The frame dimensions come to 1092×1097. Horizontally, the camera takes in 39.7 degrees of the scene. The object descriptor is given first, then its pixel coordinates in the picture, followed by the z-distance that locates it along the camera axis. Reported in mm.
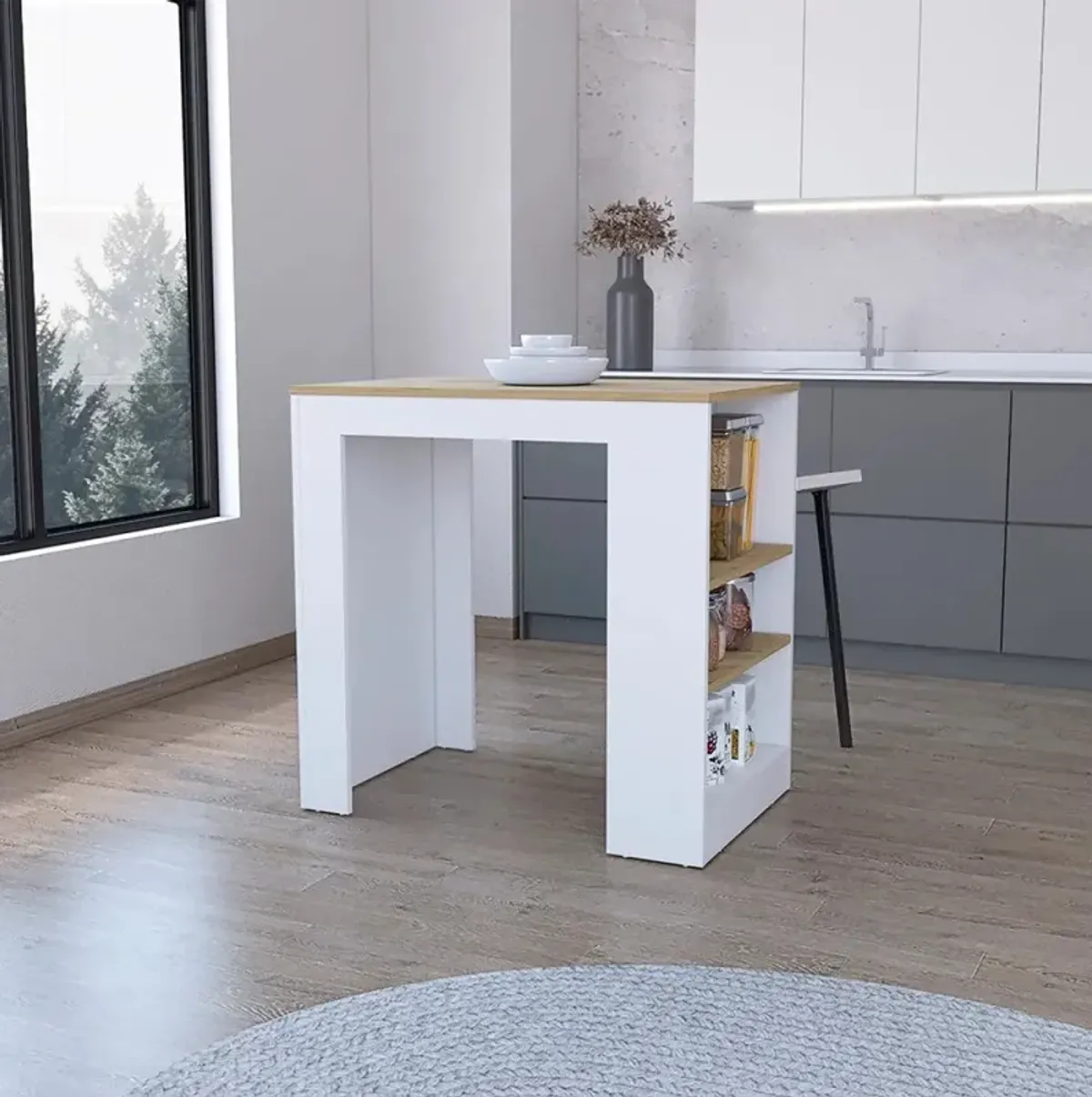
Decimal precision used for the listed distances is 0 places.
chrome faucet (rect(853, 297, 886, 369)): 4922
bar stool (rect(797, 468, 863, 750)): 3568
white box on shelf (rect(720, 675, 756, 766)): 3164
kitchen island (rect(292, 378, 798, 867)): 2859
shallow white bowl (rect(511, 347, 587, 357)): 3104
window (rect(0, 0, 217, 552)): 3850
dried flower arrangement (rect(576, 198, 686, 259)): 5059
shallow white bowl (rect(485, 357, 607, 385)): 3047
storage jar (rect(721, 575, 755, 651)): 3238
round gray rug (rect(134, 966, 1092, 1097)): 2043
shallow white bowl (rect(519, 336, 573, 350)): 3105
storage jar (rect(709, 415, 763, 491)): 3066
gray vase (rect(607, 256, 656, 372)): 5023
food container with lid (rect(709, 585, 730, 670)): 3076
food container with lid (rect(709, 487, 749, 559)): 3066
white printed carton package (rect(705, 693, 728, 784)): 3006
